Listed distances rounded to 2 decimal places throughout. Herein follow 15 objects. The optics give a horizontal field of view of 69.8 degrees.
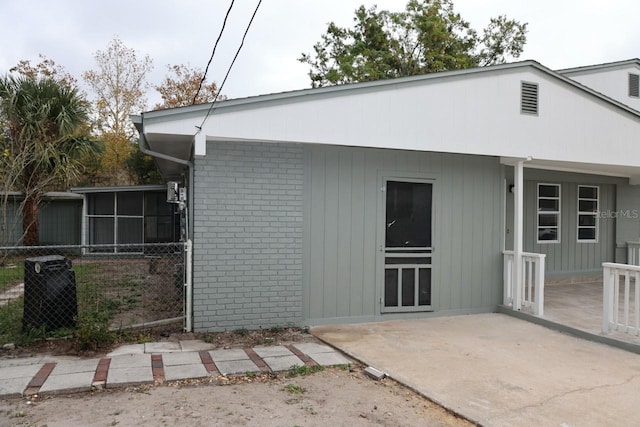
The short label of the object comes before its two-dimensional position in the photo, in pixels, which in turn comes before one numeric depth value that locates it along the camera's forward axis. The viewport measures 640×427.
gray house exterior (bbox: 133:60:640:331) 5.38
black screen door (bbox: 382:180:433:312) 6.21
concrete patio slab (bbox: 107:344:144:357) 4.50
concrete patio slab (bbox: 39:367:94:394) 3.55
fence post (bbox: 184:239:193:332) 5.30
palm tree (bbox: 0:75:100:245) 11.31
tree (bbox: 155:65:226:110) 22.45
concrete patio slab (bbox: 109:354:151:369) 4.12
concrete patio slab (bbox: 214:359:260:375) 4.06
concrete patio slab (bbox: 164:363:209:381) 3.90
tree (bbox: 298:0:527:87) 19.50
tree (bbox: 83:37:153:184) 22.67
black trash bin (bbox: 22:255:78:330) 4.96
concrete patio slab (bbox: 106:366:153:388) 3.72
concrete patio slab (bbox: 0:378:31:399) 3.44
